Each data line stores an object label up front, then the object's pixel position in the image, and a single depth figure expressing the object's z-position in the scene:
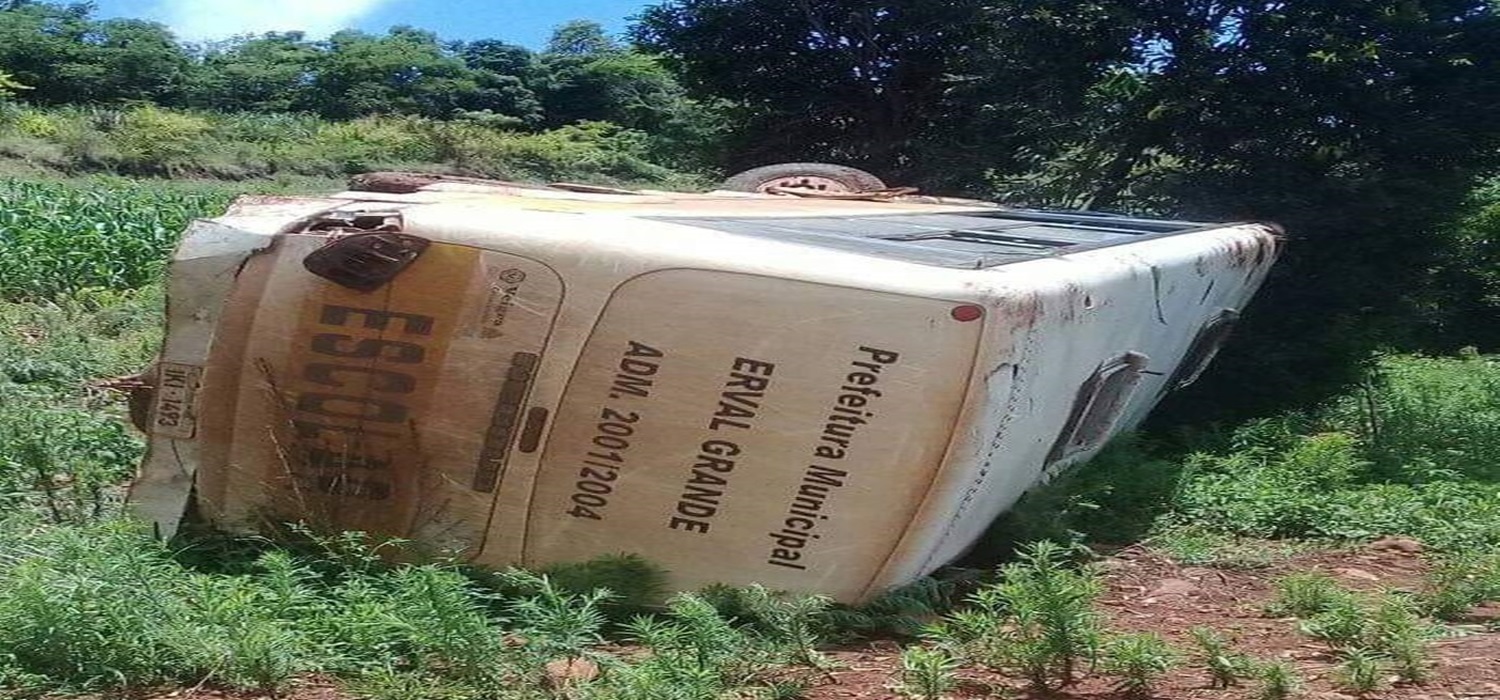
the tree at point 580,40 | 56.56
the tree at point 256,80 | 45.88
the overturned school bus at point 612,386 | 3.70
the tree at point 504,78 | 47.31
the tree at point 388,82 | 45.94
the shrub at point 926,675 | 3.08
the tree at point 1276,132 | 9.32
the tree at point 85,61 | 43.16
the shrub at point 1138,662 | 3.12
